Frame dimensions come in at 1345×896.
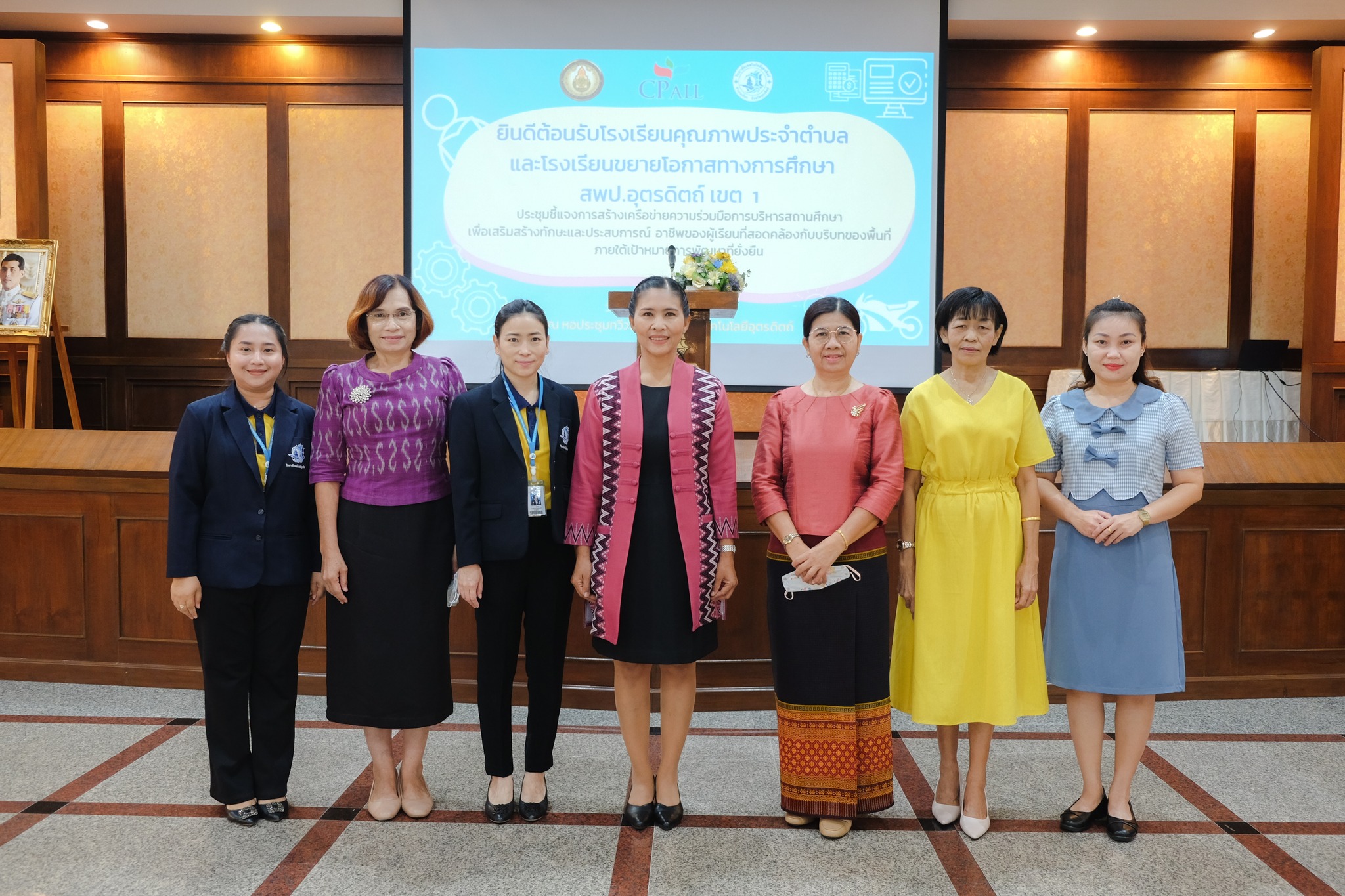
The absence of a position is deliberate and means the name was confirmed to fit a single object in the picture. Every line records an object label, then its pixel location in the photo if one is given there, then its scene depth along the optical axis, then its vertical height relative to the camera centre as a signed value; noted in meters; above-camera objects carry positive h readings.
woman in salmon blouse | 2.33 -0.48
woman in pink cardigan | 2.33 -0.30
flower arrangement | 3.94 +0.50
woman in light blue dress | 2.38 -0.45
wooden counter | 3.54 -0.80
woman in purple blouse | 2.39 -0.36
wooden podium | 3.82 +0.32
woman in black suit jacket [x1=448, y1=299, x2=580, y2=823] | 2.37 -0.39
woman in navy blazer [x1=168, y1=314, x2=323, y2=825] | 2.41 -0.47
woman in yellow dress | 2.35 -0.41
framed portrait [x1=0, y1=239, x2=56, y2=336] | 4.98 +0.54
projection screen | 5.30 +1.42
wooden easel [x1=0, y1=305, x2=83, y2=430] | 4.82 +0.02
